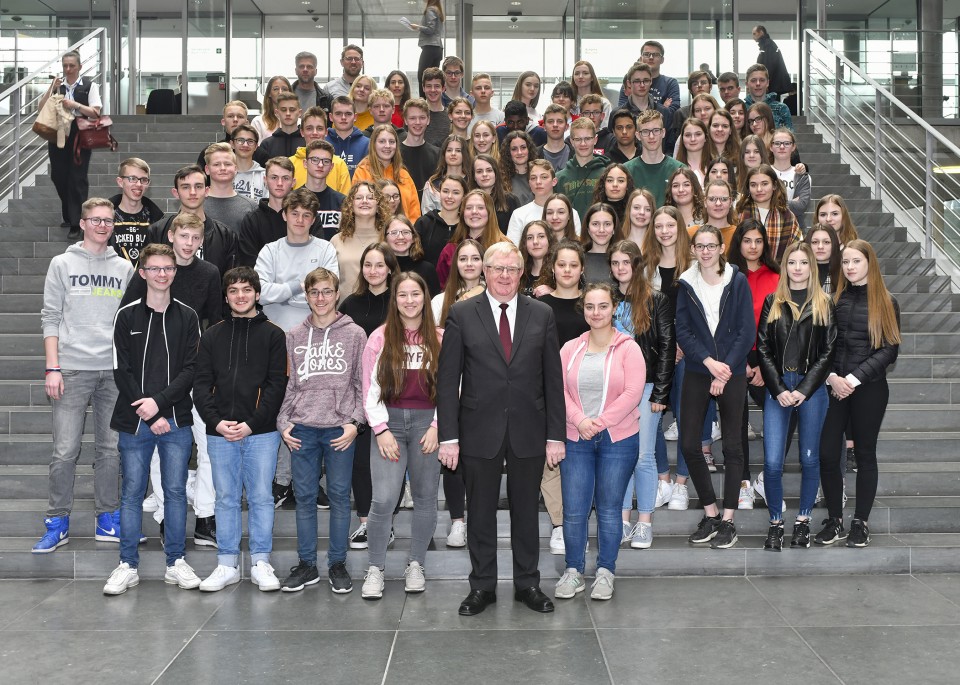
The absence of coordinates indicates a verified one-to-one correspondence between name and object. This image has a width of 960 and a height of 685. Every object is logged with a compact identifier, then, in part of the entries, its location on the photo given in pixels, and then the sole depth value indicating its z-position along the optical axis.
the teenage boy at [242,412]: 5.79
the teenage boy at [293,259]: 6.55
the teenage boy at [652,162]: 7.95
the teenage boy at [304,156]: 7.99
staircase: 6.09
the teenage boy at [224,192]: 7.08
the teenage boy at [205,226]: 6.64
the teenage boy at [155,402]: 5.81
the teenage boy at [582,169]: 7.86
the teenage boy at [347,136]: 8.50
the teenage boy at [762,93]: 10.24
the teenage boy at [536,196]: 7.27
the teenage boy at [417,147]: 8.48
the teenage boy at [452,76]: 10.20
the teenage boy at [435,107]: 9.48
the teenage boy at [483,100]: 9.57
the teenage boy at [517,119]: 8.96
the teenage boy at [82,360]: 6.17
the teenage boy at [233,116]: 8.60
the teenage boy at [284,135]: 8.73
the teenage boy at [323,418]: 5.79
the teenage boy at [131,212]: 6.75
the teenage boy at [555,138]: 8.52
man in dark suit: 5.48
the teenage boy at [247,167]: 7.74
